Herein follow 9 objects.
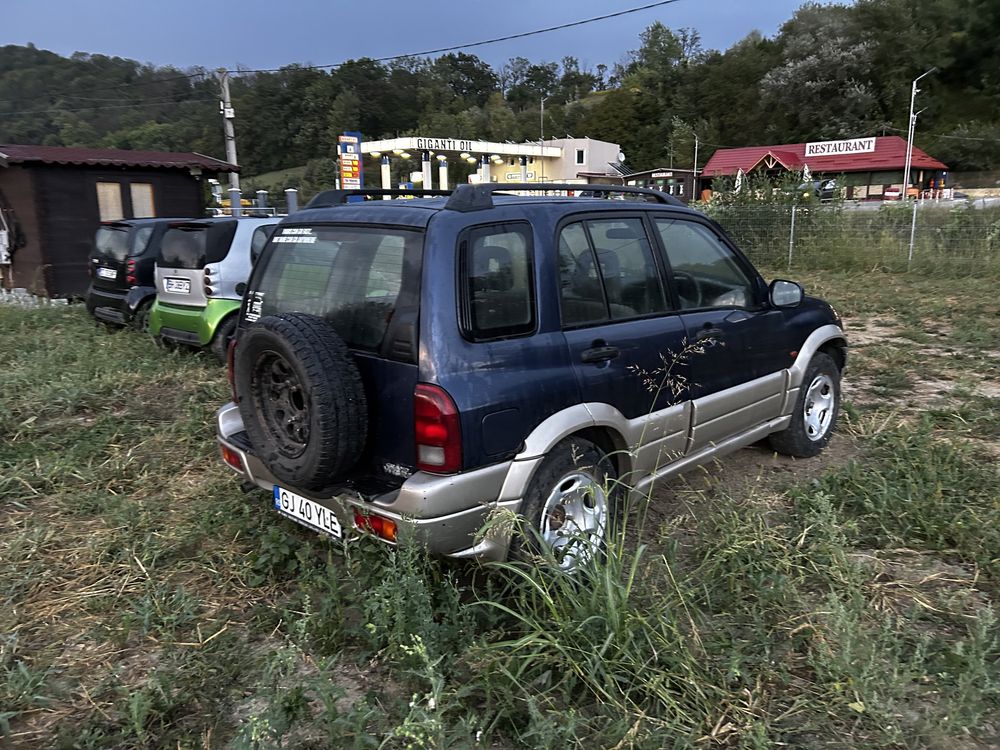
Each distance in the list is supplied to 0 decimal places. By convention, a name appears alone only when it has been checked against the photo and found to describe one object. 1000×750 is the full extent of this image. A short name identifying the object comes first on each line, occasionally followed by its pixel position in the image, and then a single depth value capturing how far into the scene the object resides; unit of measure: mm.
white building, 42156
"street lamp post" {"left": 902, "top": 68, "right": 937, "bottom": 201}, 43588
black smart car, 8438
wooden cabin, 12922
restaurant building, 49000
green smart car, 7098
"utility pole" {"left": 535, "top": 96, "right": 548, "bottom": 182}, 59762
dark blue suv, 2686
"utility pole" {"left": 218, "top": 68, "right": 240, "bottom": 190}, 20750
